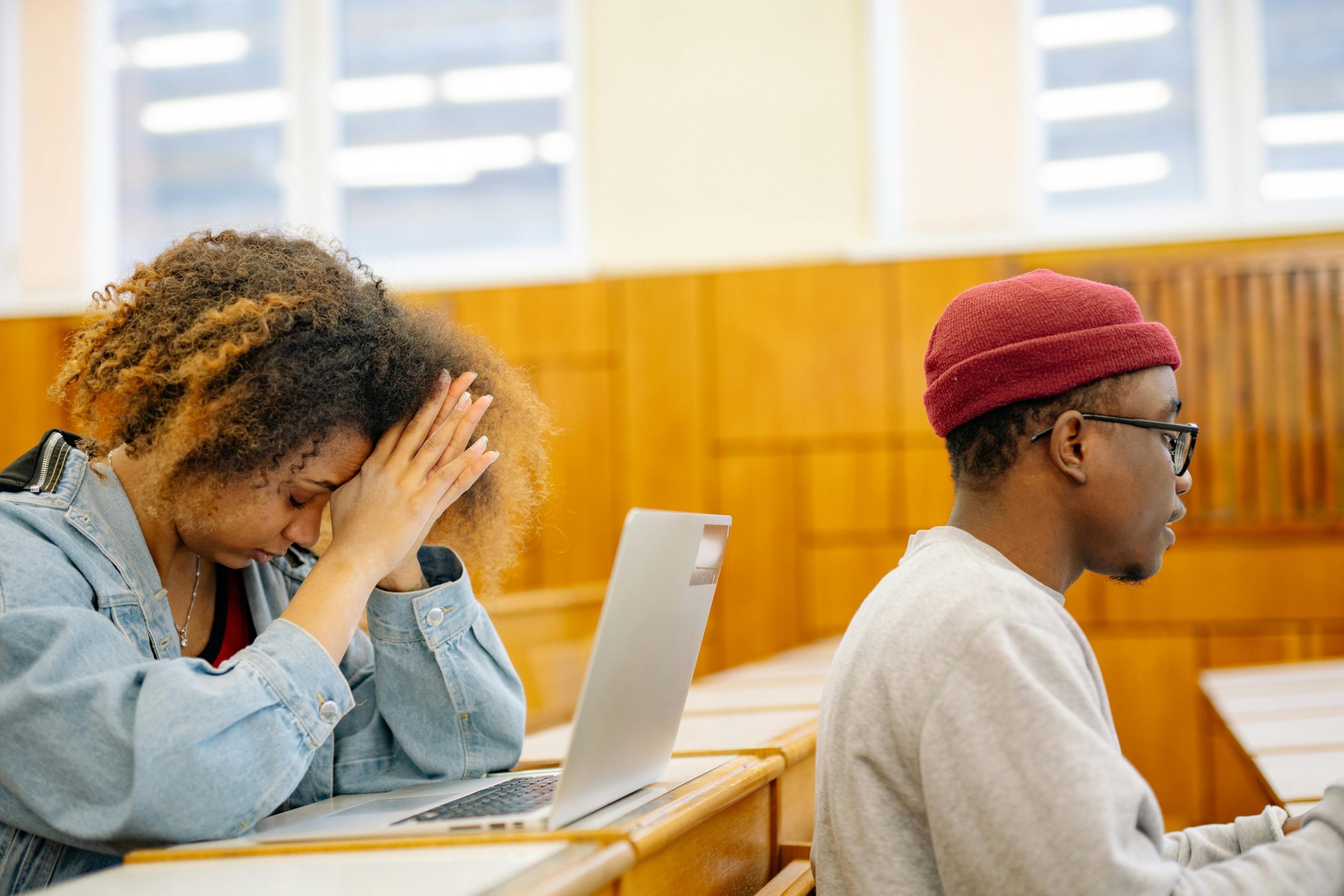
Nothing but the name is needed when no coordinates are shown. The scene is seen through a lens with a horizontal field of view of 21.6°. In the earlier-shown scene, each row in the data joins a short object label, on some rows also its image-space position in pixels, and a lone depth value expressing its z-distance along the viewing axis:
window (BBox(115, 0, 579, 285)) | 7.59
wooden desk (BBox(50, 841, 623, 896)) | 2.42
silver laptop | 2.54
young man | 2.46
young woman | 2.57
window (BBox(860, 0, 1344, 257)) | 6.72
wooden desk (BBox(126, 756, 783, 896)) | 2.46
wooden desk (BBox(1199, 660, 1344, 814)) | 2.93
